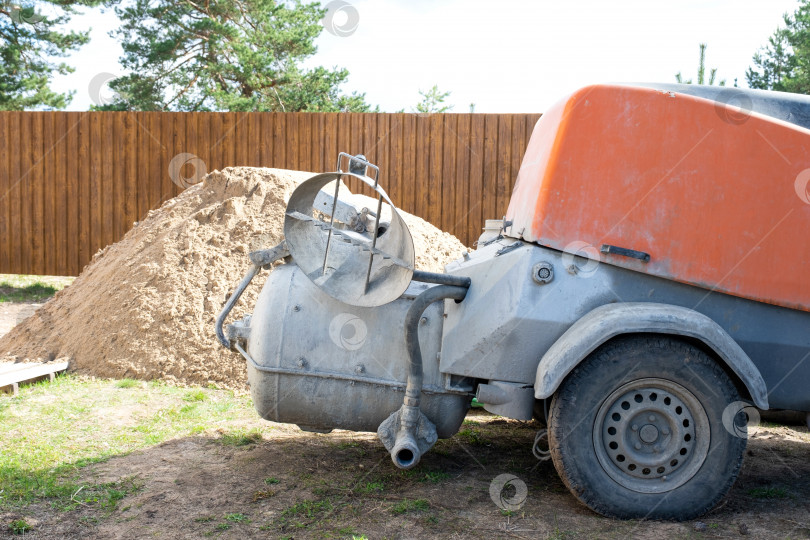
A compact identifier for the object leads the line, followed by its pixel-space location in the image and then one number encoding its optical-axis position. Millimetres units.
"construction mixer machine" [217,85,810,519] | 3406
